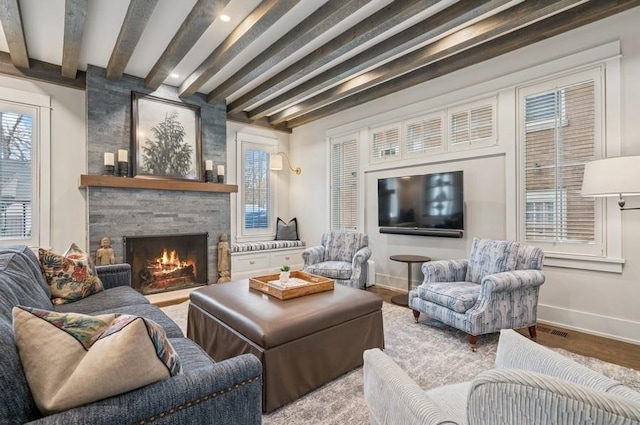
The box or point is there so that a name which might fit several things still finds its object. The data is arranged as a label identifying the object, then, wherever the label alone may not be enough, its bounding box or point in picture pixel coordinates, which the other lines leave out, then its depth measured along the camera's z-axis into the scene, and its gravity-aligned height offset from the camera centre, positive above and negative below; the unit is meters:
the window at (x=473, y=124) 3.62 +1.06
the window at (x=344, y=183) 5.18 +0.49
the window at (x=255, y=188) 5.68 +0.45
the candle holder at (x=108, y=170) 4.09 +0.55
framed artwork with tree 4.33 +1.07
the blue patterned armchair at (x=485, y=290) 2.61 -0.73
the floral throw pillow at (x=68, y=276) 2.37 -0.51
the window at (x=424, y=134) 4.10 +1.05
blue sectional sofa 0.81 -0.55
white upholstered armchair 0.56 -0.51
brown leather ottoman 1.88 -0.82
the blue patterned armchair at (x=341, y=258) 4.09 -0.66
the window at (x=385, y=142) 4.57 +1.04
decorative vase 2.67 -0.56
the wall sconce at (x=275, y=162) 5.84 +0.93
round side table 3.79 -0.59
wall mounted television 3.79 +0.09
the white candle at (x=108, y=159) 4.08 +0.69
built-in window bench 5.17 -0.80
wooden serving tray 2.44 -0.63
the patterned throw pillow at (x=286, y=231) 6.07 -0.38
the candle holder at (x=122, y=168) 4.16 +0.58
